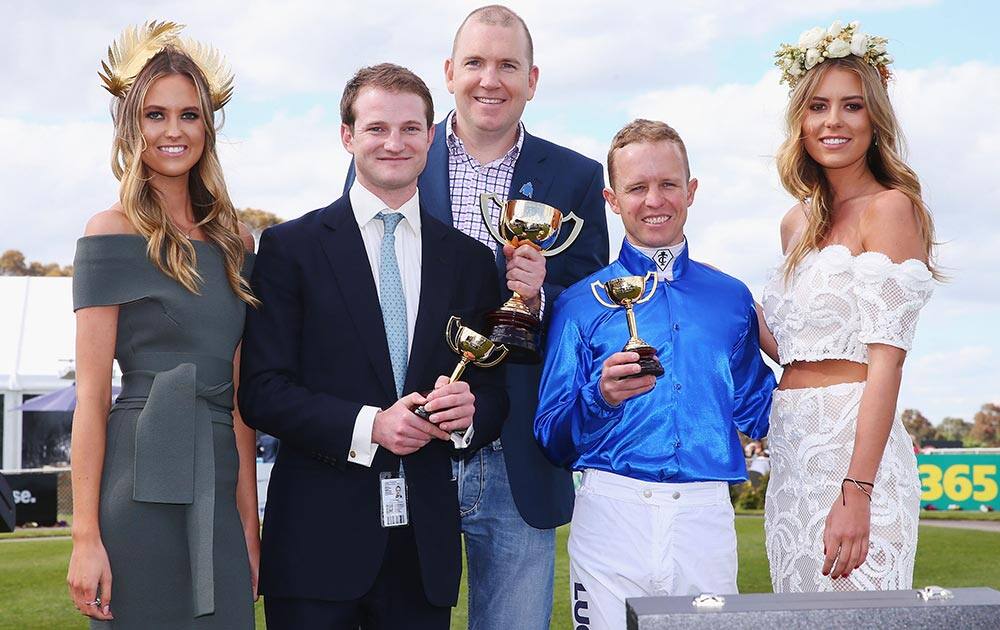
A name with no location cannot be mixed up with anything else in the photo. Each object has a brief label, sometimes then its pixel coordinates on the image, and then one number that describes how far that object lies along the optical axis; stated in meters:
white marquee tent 22.64
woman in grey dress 3.32
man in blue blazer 3.96
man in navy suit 3.38
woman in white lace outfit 3.63
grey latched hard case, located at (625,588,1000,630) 2.52
